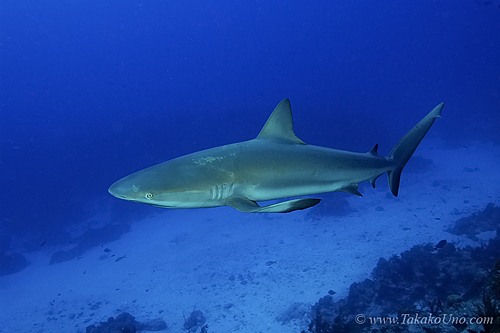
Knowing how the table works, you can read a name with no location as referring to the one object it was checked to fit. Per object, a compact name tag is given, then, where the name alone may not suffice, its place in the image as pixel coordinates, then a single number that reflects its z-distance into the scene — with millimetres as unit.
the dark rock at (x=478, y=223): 14273
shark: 2496
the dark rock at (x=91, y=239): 24781
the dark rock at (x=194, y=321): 10648
